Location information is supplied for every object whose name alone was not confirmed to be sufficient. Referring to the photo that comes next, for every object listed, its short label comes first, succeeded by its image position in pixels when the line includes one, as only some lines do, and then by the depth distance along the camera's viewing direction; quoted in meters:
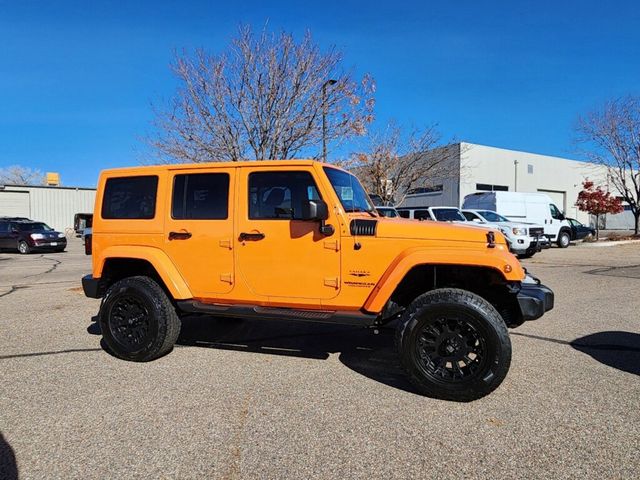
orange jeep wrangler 3.74
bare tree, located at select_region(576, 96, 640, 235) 26.19
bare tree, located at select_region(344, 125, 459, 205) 25.12
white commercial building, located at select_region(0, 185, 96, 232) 34.62
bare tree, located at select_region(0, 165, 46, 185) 80.30
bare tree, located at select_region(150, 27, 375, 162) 9.99
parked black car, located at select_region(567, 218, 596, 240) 22.68
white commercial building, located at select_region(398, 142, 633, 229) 36.50
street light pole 10.41
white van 20.89
